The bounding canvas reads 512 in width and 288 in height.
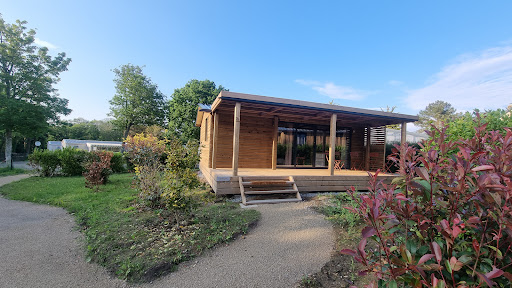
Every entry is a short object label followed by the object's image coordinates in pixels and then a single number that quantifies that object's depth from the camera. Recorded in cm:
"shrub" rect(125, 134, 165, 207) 539
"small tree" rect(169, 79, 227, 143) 1956
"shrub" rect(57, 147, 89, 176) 1154
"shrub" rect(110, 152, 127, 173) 1344
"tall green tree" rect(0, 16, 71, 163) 1306
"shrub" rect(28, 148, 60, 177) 1109
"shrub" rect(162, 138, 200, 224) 396
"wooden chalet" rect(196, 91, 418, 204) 663
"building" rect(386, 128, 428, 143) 1546
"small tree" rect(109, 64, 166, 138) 2286
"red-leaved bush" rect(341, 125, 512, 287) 97
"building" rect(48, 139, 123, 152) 2869
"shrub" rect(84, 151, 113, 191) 816
